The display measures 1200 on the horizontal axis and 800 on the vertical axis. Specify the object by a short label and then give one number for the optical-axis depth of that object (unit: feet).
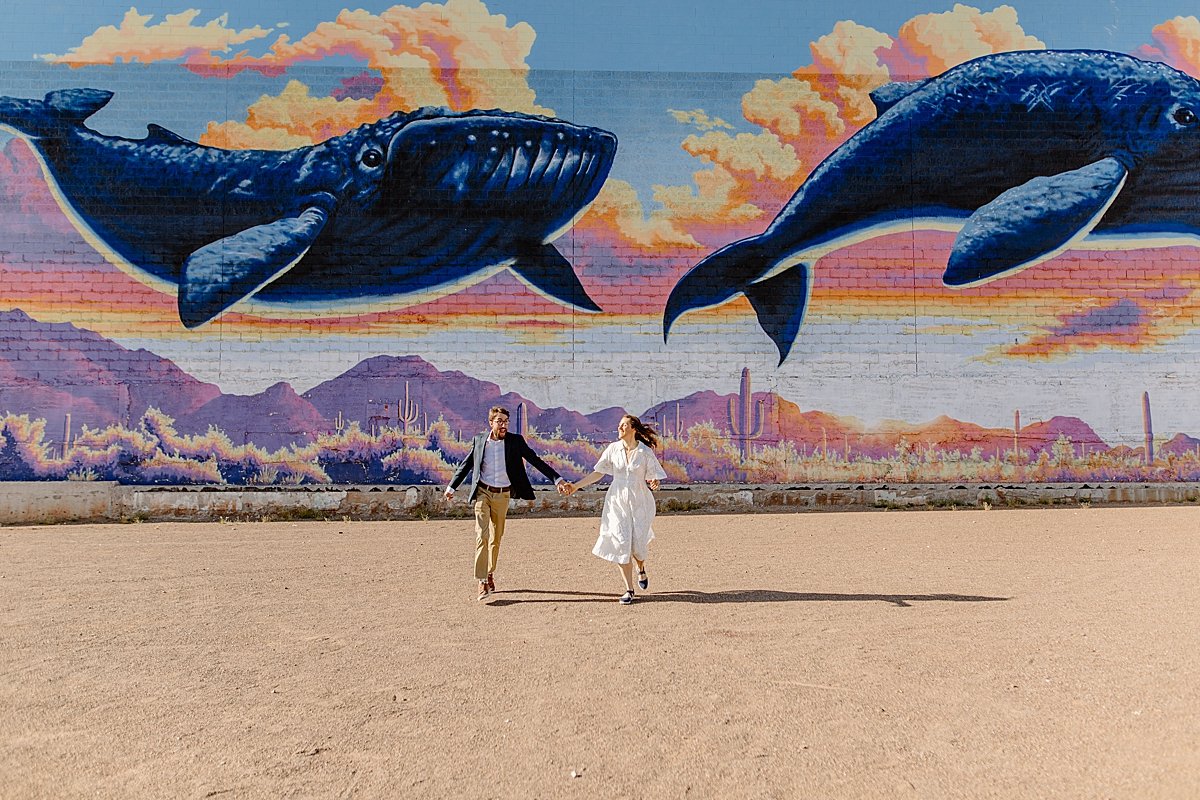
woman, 25.32
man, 25.95
